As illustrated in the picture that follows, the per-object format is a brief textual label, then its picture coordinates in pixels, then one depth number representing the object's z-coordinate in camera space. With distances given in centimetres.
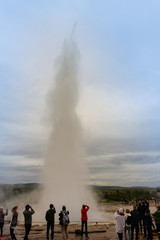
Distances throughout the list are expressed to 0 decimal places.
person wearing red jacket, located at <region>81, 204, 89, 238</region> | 1155
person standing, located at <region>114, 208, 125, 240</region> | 982
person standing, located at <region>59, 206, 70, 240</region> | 1052
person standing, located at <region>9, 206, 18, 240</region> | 1041
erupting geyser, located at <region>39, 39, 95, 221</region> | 2142
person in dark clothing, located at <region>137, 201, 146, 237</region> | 1258
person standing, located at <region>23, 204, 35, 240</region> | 1045
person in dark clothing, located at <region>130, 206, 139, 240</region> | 1038
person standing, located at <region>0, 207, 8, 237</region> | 1226
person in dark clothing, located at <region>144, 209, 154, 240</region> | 1088
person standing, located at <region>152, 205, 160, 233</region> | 1023
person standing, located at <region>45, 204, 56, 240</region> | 1073
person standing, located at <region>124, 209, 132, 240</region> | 1024
